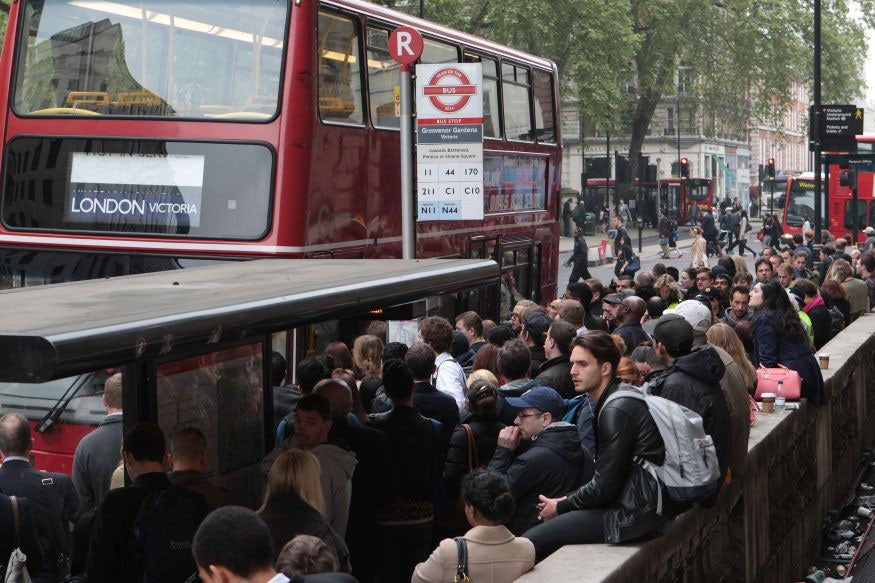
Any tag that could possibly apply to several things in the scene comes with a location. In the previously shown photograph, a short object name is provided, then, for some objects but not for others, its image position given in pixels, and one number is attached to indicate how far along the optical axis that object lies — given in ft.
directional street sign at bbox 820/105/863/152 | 82.33
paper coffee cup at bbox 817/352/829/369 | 36.55
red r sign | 36.65
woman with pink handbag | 31.81
